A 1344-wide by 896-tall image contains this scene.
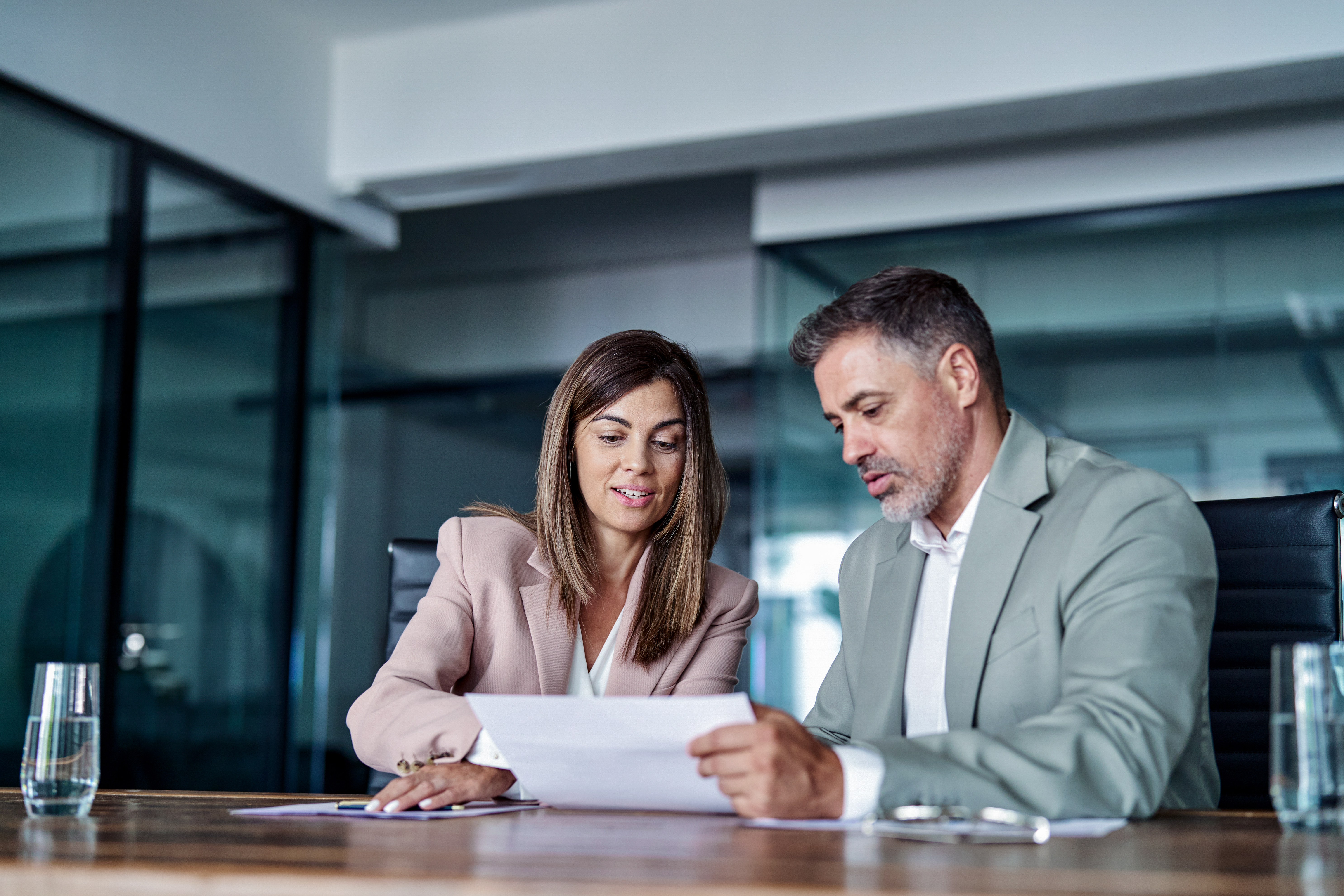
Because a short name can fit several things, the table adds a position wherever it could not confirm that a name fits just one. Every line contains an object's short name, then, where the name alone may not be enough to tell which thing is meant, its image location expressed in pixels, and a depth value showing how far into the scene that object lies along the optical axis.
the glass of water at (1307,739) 1.15
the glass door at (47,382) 3.66
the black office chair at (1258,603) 1.84
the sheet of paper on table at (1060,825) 1.15
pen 1.47
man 1.23
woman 2.01
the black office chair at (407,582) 2.29
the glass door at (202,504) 4.22
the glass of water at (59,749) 1.37
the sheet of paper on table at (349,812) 1.38
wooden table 0.84
